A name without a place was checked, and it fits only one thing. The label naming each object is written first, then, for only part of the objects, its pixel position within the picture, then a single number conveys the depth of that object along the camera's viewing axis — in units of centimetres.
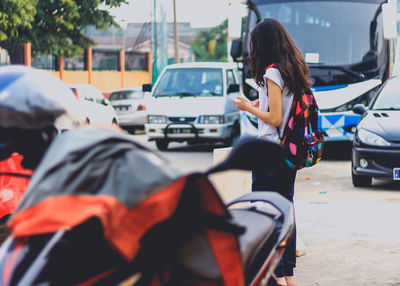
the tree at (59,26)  2698
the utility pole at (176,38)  3909
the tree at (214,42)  7525
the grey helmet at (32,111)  222
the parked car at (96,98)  2058
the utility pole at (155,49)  3182
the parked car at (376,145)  958
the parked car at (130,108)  2398
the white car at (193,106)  1538
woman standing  454
